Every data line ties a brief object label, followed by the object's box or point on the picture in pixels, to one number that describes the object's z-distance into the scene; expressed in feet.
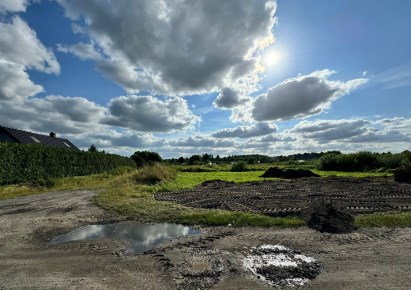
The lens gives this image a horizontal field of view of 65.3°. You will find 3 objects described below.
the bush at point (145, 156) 205.07
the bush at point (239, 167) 176.14
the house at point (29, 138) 131.13
